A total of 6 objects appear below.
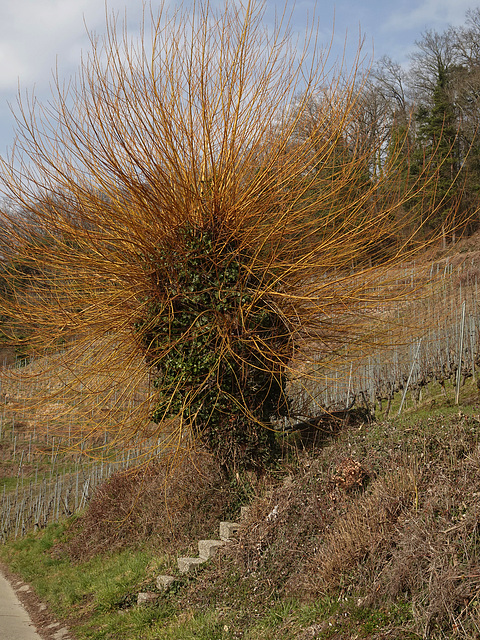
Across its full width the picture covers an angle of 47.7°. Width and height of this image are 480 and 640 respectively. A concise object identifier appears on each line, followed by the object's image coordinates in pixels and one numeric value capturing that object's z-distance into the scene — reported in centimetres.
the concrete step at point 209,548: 599
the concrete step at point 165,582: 579
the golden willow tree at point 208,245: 633
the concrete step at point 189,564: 586
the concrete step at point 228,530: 608
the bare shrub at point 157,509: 688
